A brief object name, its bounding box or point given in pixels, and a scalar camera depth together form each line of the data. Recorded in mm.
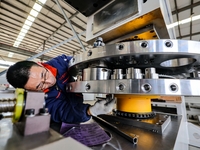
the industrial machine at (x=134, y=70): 363
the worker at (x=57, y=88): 519
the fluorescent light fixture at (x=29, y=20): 2955
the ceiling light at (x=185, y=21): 3405
